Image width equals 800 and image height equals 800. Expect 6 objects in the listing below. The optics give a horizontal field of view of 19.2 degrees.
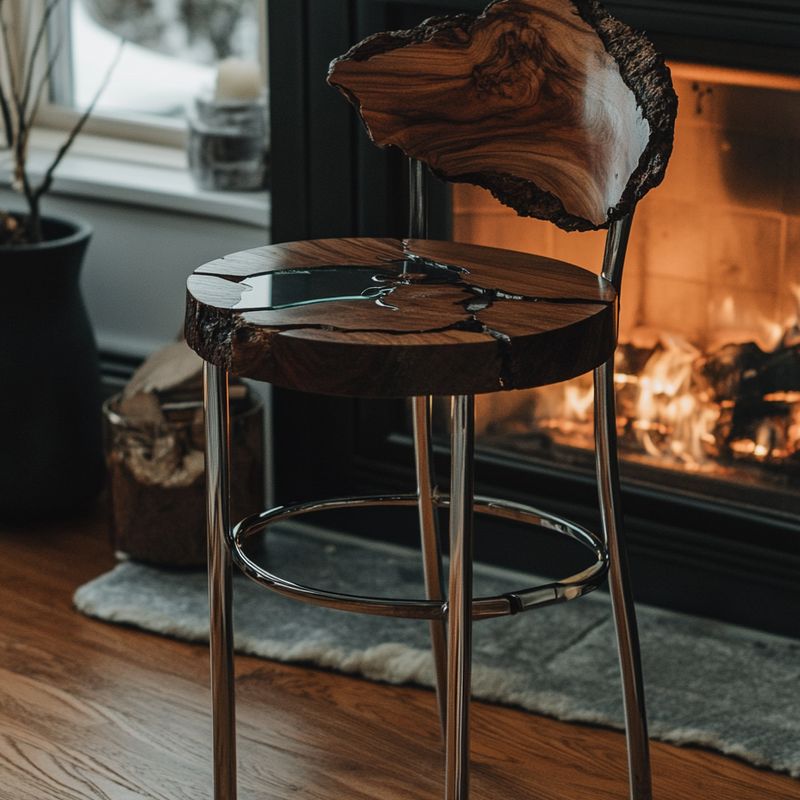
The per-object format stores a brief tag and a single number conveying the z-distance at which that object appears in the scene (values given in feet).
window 13.95
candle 12.93
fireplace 9.89
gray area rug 9.41
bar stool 5.94
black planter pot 11.82
